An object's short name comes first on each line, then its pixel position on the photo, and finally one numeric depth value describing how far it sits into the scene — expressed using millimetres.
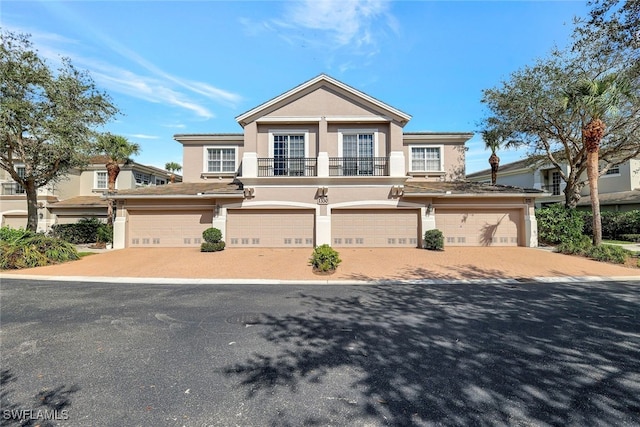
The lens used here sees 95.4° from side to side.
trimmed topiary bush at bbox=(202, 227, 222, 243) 15570
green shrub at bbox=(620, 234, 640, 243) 19502
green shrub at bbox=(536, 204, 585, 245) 16656
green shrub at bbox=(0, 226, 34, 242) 13227
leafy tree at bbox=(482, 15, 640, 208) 15797
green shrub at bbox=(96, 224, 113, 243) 18881
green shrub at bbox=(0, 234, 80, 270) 12016
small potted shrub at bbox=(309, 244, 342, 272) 10906
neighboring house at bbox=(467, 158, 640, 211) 24109
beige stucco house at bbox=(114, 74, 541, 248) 16500
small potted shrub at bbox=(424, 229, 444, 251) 15234
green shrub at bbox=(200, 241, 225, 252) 15273
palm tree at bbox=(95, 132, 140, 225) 20919
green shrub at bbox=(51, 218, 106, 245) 20938
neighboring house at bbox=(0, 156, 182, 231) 24625
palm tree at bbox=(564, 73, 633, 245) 12844
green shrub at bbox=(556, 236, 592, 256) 13727
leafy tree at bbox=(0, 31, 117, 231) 13867
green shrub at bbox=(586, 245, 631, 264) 12055
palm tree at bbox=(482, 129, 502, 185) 19438
